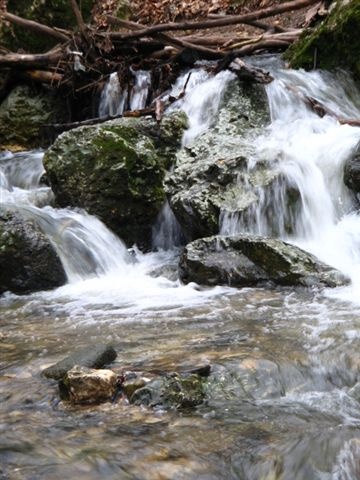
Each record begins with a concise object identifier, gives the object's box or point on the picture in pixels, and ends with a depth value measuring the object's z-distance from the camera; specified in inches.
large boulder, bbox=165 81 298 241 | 246.5
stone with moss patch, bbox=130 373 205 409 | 110.3
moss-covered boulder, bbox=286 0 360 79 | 320.5
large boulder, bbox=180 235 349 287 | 200.2
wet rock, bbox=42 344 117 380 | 123.0
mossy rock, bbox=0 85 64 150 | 402.3
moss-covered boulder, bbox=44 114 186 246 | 275.3
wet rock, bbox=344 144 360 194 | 241.0
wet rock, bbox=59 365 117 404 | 112.0
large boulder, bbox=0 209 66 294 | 227.1
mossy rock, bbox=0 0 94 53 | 453.4
